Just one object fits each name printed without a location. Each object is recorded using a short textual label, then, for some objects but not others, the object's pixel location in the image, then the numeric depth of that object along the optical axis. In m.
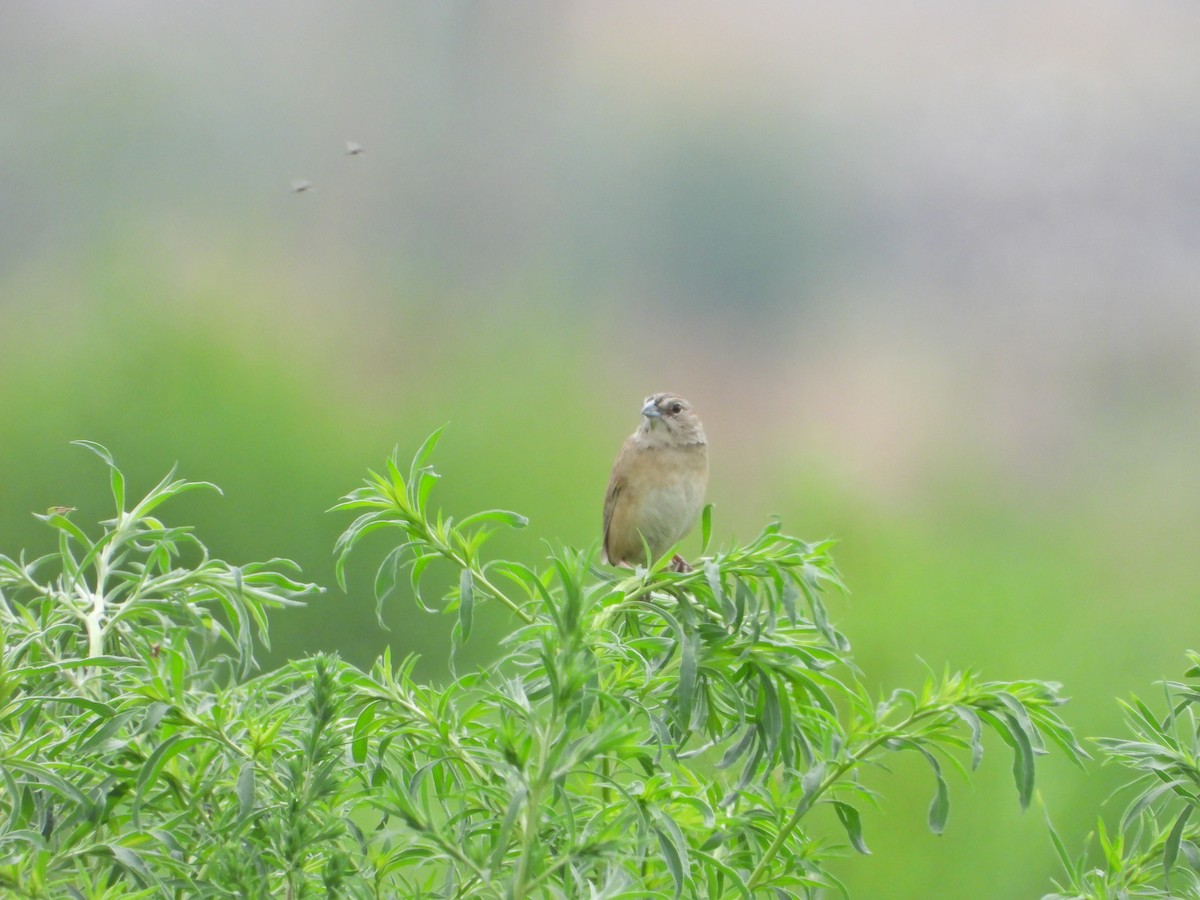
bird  12.65
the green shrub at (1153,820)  11.27
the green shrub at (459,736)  9.43
